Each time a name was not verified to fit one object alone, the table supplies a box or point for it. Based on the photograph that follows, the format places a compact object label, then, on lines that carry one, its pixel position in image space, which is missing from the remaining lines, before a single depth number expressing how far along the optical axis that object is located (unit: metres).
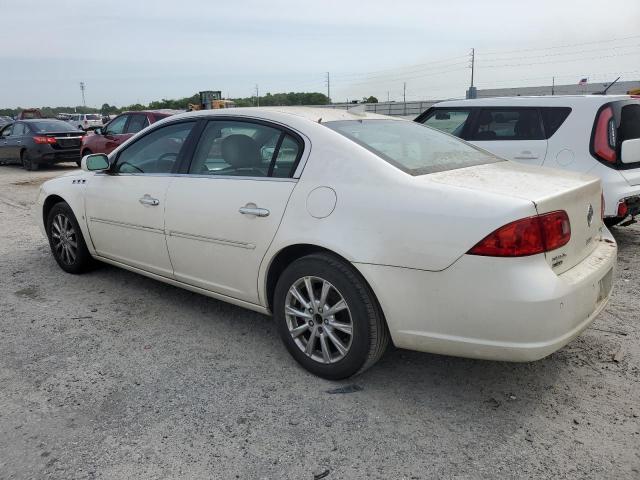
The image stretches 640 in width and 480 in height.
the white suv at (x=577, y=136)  5.29
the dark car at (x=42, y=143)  15.41
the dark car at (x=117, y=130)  12.02
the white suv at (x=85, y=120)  43.23
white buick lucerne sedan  2.54
